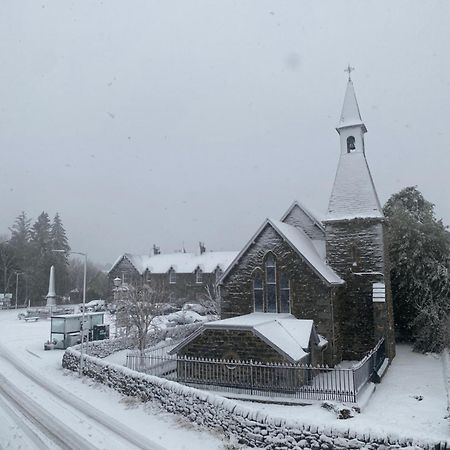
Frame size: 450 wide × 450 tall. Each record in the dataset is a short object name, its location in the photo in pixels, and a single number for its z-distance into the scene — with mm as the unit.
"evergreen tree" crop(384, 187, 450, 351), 28022
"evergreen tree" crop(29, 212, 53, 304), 75250
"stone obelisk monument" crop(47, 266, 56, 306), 62562
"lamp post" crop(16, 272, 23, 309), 70650
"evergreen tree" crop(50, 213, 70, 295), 78188
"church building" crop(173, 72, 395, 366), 22922
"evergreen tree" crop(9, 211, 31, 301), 75750
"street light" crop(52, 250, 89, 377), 21562
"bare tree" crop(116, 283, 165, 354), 25406
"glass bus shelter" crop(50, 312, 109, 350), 29828
